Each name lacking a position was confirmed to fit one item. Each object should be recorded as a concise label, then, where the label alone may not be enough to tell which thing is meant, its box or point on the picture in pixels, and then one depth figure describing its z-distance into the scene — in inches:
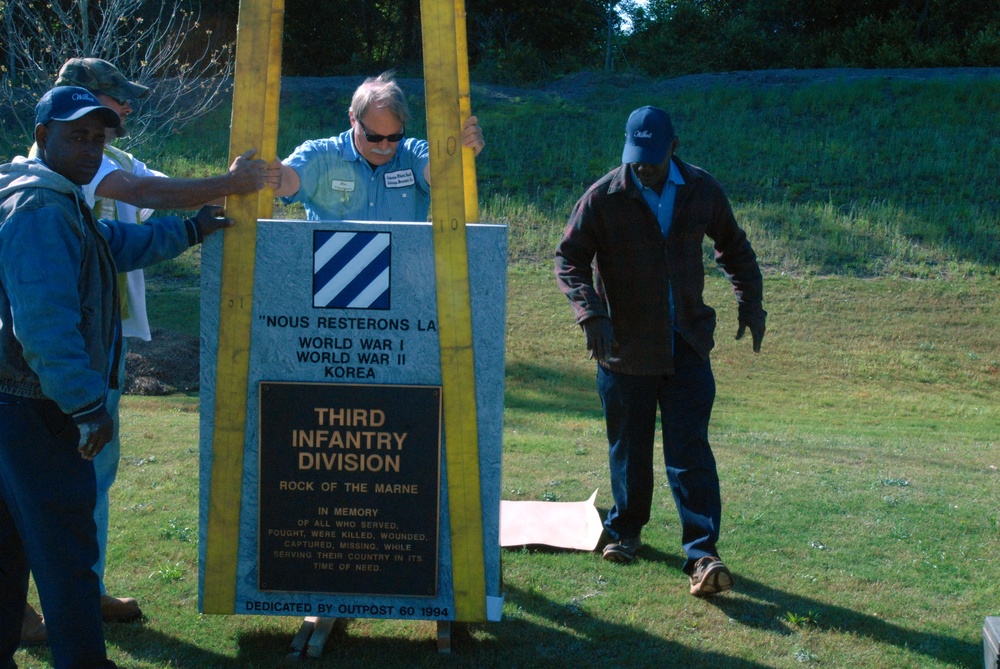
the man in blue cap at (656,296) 200.7
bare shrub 566.3
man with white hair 180.9
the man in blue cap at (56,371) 130.2
